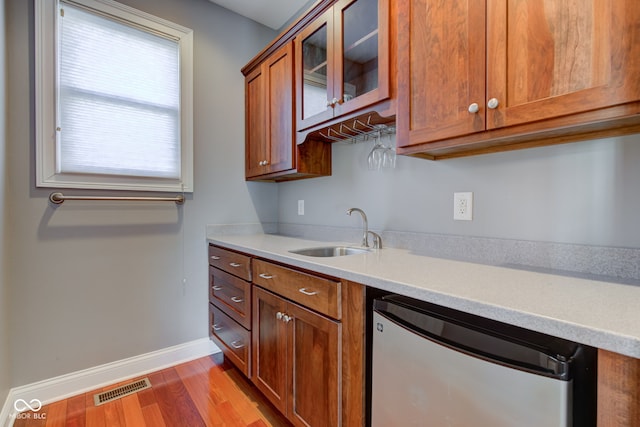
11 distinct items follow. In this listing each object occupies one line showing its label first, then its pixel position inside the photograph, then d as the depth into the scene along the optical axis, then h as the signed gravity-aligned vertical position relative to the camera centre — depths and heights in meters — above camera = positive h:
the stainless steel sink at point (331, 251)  1.74 -0.24
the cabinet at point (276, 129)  1.92 +0.58
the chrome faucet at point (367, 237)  1.68 -0.15
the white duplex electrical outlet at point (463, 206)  1.35 +0.02
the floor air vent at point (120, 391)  1.75 -1.11
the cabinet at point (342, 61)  1.33 +0.78
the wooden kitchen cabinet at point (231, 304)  1.72 -0.60
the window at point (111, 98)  1.73 +0.74
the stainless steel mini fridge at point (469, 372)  0.61 -0.38
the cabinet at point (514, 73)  0.75 +0.42
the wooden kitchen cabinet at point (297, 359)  1.15 -0.66
